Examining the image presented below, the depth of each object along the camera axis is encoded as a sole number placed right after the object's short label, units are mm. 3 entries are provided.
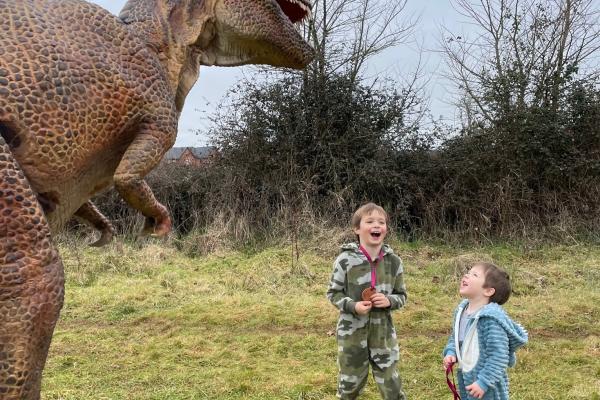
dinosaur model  1620
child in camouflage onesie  3289
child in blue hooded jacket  2652
